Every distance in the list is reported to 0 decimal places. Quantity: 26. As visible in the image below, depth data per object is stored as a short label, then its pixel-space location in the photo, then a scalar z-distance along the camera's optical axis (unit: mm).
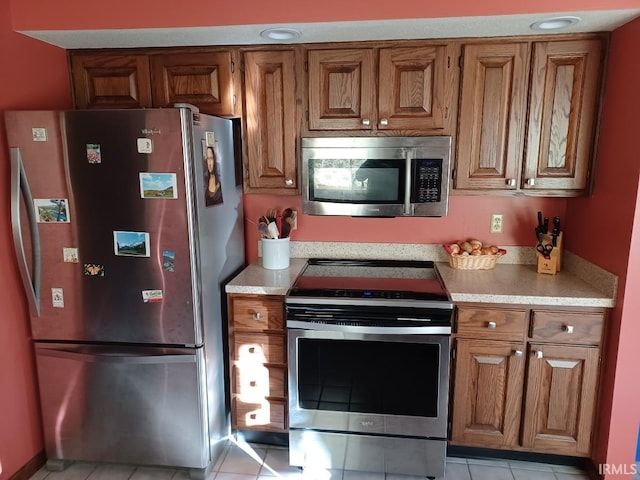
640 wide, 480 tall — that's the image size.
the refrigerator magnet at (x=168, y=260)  1884
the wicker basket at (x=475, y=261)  2369
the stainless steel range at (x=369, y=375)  1946
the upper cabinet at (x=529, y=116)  2061
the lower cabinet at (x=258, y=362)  2154
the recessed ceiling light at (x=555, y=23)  1829
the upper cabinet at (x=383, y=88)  2137
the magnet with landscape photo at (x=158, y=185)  1815
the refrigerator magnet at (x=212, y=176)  1977
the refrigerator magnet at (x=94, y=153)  1827
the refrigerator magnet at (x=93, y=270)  1925
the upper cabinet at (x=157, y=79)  2244
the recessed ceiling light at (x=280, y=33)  1979
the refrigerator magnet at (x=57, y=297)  1975
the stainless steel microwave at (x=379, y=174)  2154
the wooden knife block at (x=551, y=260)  2303
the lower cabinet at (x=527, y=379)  1983
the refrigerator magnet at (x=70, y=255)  1920
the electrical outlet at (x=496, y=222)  2496
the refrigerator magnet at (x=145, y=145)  1796
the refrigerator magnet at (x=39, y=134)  1841
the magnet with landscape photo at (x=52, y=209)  1887
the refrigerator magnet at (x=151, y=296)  1929
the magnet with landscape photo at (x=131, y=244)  1880
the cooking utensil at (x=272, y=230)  2381
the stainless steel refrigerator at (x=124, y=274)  1824
